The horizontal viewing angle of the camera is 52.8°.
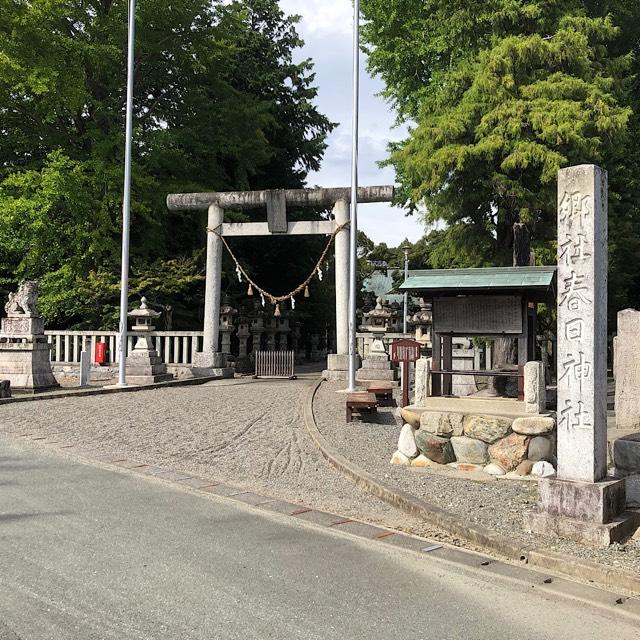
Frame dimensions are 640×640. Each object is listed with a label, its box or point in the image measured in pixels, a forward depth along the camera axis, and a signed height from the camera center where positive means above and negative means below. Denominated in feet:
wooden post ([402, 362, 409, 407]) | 37.45 -2.99
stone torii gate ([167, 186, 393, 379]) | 64.08 +11.05
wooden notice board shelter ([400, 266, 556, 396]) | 27.53 +1.59
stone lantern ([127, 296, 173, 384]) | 59.16 -2.17
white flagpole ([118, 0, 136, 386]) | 55.21 +12.41
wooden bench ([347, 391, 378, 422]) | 35.50 -3.79
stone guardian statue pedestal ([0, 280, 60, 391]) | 51.67 -0.87
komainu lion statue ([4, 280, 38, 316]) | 52.37 +2.58
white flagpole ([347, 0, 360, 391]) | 54.70 +12.58
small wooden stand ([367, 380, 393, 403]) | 41.88 -3.70
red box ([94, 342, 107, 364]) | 69.00 -1.96
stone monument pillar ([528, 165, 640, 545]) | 16.47 -1.05
